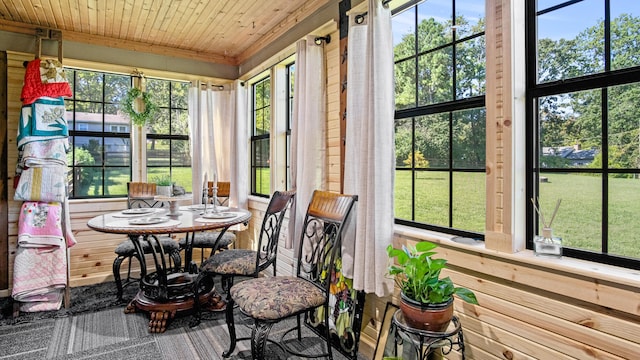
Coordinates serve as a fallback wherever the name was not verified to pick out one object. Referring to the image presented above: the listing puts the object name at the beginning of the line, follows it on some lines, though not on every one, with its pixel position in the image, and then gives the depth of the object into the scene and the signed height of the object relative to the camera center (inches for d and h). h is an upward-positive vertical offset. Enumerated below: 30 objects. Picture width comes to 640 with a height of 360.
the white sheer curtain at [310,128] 107.7 +15.5
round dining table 98.6 -25.3
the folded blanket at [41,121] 121.6 +20.5
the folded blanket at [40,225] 120.4 -15.9
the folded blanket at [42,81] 123.2 +34.9
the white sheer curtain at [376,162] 79.6 +3.5
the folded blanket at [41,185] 120.6 -1.9
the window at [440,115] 74.2 +14.0
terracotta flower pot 57.2 -22.8
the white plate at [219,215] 112.3 -12.2
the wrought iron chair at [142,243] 125.3 -24.0
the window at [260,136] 160.6 +19.8
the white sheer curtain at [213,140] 163.0 +17.8
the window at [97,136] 152.0 +19.3
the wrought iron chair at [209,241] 133.9 -24.3
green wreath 150.6 +31.0
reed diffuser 56.1 -10.8
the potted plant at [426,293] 57.3 -19.6
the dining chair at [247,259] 100.6 -24.4
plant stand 57.1 -27.4
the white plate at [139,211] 121.2 -11.4
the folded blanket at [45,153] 121.2 +9.3
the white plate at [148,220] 101.9 -12.5
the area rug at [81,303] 114.8 -44.5
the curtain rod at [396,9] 82.0 +41.5
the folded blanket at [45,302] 119.3 -42.3
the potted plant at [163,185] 146.3 -2.8
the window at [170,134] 166.1 +21.3
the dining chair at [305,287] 72.3 -25.7
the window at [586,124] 51.8 +8.4
